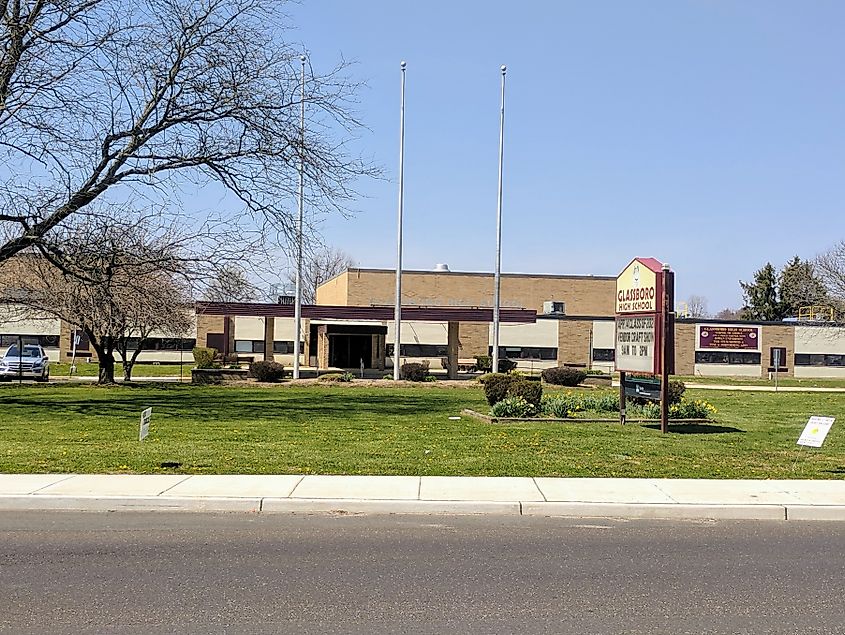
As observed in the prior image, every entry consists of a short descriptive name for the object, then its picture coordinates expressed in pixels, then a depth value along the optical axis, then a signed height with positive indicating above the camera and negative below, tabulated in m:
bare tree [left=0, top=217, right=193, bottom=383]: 22.48 +1.73
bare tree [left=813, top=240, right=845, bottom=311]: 41.47 +3.63
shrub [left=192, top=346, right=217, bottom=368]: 46.72 -0.41
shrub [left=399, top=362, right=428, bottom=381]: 41.78 -0.83
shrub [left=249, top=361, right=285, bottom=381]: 39.00 -0.83
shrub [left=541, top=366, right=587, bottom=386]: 41.81 -0.90
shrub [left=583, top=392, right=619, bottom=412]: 21.09 -1.05
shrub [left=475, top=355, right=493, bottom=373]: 55.78 -0.55
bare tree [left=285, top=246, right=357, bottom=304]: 87.23 +6.62
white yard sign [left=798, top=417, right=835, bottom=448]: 12.55 -0.95
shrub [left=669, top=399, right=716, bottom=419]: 19.84 -1.10
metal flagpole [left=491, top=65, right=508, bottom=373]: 41.16 +4.30
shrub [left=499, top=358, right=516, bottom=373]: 51.71 -0.56
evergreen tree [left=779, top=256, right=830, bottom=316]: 42.31 +3.34
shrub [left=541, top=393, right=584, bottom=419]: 20.27 -1.10
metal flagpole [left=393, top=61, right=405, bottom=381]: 39.47 +4.05
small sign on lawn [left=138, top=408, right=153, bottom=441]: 14.27 -1.14
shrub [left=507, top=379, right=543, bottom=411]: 20.94 -0.81
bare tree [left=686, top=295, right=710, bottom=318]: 122.65 +6.25
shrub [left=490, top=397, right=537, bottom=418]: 19.98 -1.12
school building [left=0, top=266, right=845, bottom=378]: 61.09 +1.07
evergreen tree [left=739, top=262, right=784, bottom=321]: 88.62 +5.89
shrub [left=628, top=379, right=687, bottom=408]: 20.92 -0.75
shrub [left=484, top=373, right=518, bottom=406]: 21.92 -0.77
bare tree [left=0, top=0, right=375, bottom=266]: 21.48 +5.39
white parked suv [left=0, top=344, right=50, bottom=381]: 41.06 -0.89
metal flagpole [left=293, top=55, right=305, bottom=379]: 23.27 +4.15
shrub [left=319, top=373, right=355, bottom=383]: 39.31 -1.09
